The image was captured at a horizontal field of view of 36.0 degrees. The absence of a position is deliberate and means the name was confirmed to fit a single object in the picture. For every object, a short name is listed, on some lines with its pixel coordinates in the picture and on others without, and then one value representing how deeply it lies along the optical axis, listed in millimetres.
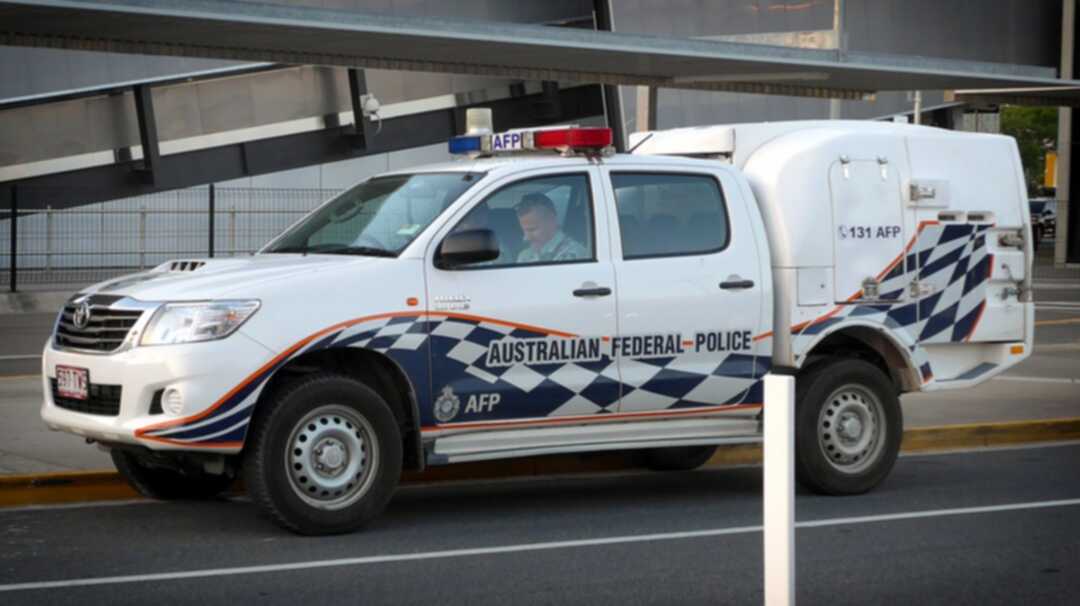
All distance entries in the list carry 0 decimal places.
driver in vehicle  8969
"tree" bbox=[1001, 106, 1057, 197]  71688
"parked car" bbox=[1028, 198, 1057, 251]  57125
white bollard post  4898
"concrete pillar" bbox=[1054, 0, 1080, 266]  40844
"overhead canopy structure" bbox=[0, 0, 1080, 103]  16516
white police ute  8148
